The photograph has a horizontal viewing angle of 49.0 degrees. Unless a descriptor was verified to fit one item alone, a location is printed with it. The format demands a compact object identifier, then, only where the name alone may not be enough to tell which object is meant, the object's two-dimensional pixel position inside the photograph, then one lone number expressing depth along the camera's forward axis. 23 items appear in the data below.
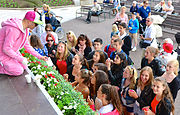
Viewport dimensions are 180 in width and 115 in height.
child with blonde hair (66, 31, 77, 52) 6.57
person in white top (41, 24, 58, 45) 7.17
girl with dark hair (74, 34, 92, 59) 6.22
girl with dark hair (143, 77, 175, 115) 3.48
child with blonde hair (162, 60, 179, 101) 4.25
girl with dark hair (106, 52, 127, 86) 4.93
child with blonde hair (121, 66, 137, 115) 4.12
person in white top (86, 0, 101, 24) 14.04
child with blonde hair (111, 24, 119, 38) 7.21
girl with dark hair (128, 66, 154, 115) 3.91
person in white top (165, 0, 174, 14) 11.97
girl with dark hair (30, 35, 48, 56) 5.71
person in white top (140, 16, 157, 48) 7.69
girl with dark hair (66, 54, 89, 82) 4.93
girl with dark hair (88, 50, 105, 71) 5.19
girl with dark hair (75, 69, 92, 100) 4.10
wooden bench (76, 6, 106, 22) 15.16
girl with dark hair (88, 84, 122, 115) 3.40
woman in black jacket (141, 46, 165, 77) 5.02
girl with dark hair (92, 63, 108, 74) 4.72
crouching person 3.27
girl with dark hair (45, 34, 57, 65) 6.00
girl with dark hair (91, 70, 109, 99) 4.09
